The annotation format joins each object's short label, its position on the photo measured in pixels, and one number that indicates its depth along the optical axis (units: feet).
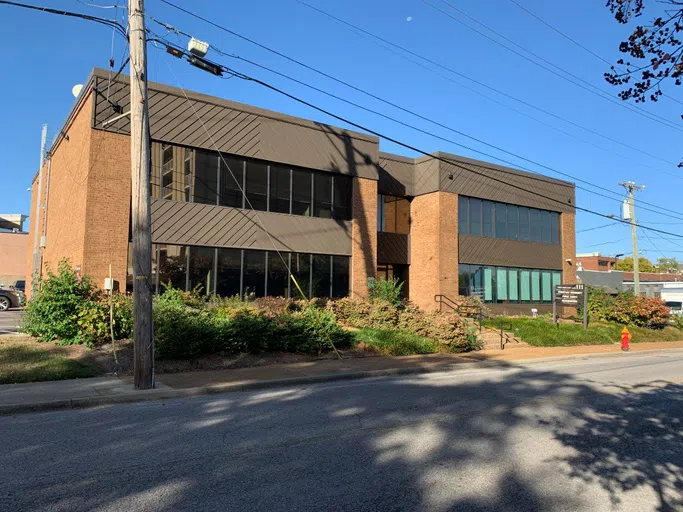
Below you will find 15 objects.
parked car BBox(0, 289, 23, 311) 96.27
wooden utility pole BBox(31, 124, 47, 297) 80.94
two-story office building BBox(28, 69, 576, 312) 57.11
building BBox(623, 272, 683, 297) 186.29
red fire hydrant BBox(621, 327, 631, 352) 68.80
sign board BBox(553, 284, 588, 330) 81.21
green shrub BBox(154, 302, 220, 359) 40.83
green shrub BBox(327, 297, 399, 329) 64.13
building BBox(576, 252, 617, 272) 305.73
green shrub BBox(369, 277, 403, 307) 72.74
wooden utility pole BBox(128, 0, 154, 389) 32.48
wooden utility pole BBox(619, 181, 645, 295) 120.78
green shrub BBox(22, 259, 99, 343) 43.52
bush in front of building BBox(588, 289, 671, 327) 93.40
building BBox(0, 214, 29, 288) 187.62
